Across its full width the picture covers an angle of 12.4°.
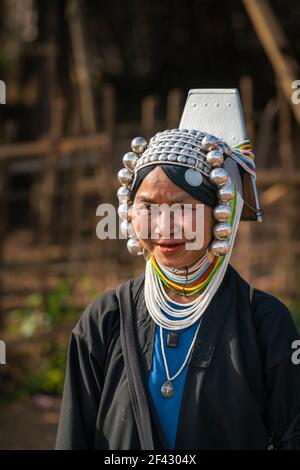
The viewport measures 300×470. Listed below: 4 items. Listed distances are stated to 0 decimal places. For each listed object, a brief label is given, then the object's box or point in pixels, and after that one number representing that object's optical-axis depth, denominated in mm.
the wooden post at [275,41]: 8864
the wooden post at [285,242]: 12447
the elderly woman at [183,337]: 4234
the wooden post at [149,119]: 12384
